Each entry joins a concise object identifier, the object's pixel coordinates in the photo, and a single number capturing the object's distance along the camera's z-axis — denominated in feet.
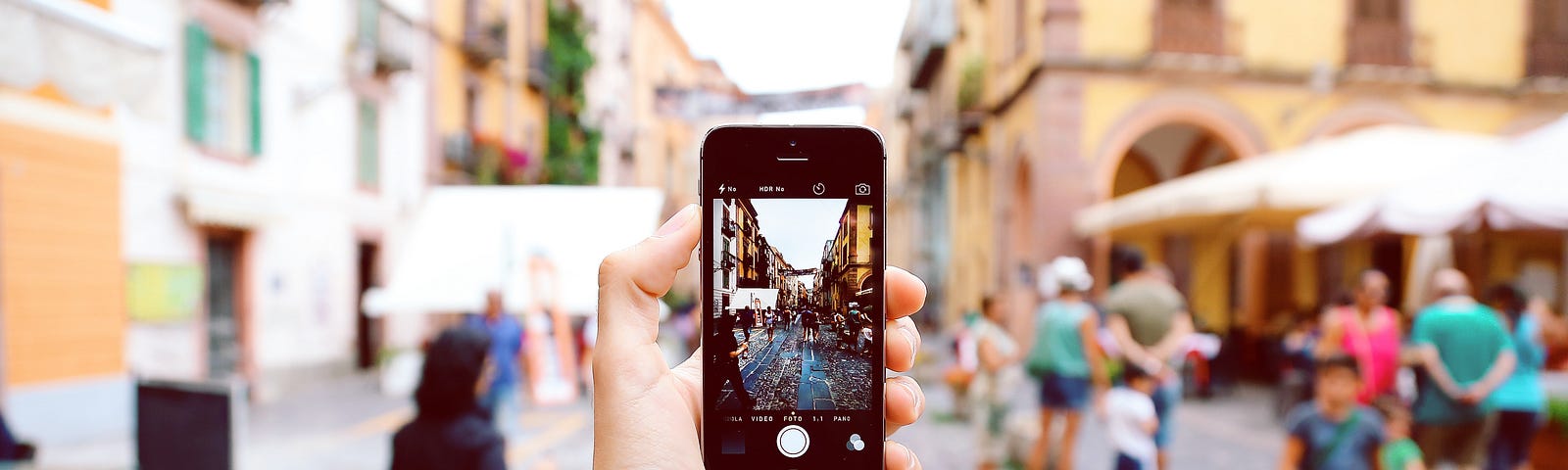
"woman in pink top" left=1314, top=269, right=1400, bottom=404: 24.36
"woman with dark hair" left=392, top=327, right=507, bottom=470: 11.02
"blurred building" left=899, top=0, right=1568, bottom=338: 51.70
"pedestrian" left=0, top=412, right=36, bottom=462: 13.83
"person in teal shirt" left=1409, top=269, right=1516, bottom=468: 19.11
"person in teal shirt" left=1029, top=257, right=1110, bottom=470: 22.04
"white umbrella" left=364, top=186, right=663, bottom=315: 12.84
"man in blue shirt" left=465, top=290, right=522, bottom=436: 22.88
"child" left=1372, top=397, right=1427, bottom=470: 14.80
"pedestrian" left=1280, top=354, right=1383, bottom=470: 14.33
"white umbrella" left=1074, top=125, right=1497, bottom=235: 30.30
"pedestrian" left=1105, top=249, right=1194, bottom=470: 19.94
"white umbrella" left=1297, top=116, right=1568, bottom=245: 19.52
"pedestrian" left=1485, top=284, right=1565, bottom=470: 19.31
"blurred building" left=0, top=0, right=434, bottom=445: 27.84
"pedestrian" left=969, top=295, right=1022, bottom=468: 24.22
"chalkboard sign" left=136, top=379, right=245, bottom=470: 11.14
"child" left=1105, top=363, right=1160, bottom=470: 18.58
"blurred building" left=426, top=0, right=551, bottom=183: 63.87
